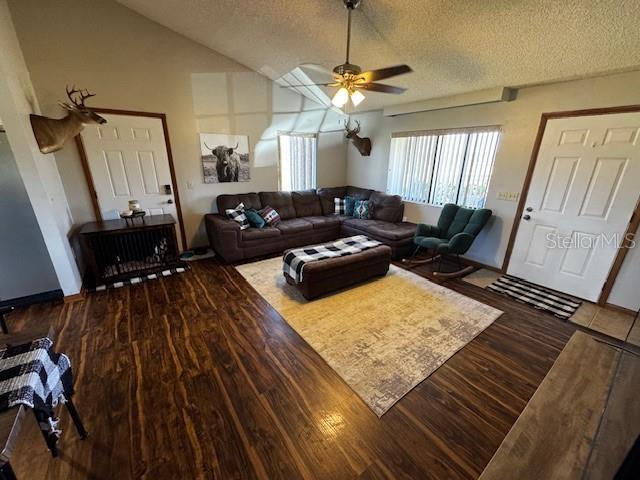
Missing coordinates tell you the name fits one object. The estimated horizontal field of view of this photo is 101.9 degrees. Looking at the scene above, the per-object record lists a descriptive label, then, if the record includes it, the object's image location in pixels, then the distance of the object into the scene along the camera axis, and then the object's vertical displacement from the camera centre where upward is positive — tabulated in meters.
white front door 2.66 -0.42
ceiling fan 2.11 +0.67
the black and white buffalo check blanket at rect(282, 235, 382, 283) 3.00 -1.10
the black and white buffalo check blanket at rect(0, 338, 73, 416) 0.99 -0.87
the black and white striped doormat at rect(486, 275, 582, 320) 2.88 -1.54
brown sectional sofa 3.98 -1.07
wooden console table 3.23 -1.19
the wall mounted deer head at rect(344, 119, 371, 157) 5.16 +0.38
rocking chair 3.51 -0.98
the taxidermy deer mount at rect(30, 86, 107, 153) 2.76 +0.34
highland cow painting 4.25 +0.03
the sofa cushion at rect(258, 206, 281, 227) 4.43 -0.93
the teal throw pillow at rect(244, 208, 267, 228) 4.26 -0.94
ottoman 2.90 -1.27
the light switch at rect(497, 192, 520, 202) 3.46 -0.44
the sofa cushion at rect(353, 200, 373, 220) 4.91 -0.89
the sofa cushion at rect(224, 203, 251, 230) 4.11 -0.88
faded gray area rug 1.98 -1.55
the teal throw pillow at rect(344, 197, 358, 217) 5.18 -0.85
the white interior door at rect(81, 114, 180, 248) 3.47 -0.06
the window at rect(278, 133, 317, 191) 5.13 -0.02
